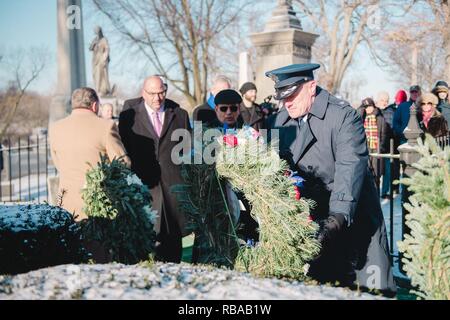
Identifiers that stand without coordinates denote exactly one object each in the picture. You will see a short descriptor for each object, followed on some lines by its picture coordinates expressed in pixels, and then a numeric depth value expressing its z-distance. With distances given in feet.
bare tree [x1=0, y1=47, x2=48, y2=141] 107.69
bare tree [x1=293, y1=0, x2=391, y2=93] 78.43
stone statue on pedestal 60.64
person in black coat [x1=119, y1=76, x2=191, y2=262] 16.98
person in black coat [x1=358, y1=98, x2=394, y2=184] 31.45
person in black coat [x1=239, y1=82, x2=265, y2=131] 23.31
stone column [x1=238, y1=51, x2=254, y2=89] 44.77
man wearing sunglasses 16.24
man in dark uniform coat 10.32
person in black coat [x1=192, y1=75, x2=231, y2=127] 18.42
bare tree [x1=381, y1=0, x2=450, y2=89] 46.75
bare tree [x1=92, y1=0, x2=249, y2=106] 79.66
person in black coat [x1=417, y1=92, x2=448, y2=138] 23.02
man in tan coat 14.75
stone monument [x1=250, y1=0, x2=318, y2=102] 35.65
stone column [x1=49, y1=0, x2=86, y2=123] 35.63
